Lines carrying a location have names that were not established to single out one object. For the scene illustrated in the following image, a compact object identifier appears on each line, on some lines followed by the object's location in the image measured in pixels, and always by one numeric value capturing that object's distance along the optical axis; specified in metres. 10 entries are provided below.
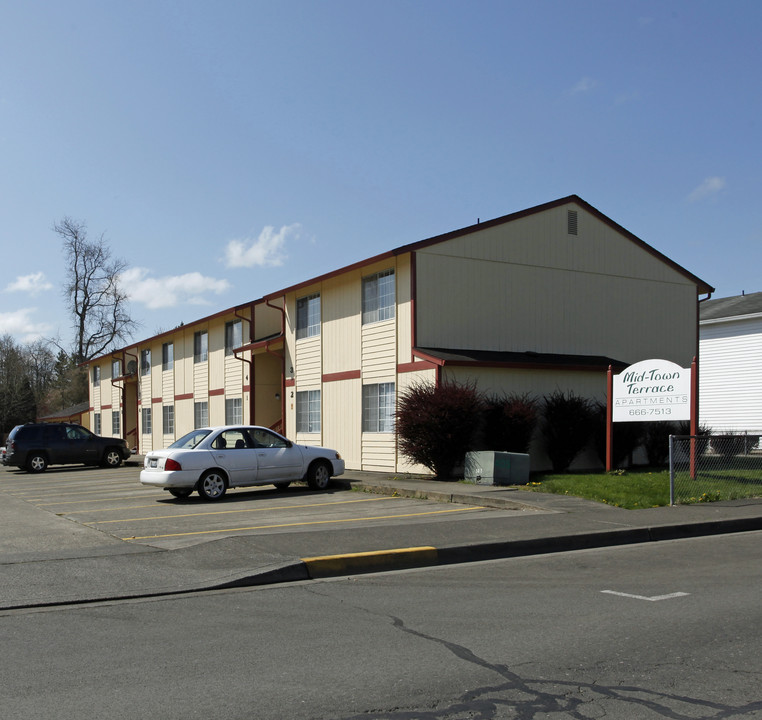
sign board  16.48
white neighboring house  32.03
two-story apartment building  20.84
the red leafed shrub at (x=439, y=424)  18.73
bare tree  63.88
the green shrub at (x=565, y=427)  20.69
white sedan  16.06
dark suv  29.45
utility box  17.70
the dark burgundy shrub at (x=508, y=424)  19.66
